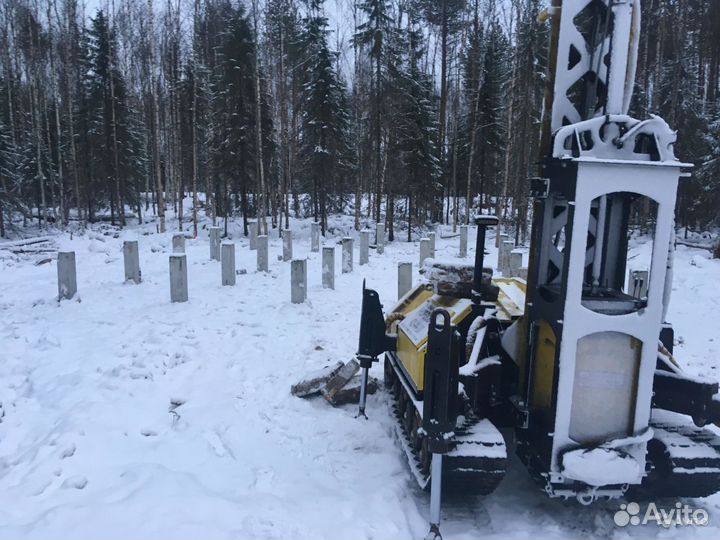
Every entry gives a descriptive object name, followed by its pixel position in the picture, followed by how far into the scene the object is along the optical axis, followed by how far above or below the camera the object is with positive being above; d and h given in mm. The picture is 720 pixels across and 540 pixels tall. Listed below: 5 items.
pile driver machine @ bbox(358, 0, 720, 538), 3486 -1113
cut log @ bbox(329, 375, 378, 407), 6111 -2354
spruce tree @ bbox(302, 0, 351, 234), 24844 +3591
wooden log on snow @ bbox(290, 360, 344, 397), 6250 -2289
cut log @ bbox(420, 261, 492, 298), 4871 -777
